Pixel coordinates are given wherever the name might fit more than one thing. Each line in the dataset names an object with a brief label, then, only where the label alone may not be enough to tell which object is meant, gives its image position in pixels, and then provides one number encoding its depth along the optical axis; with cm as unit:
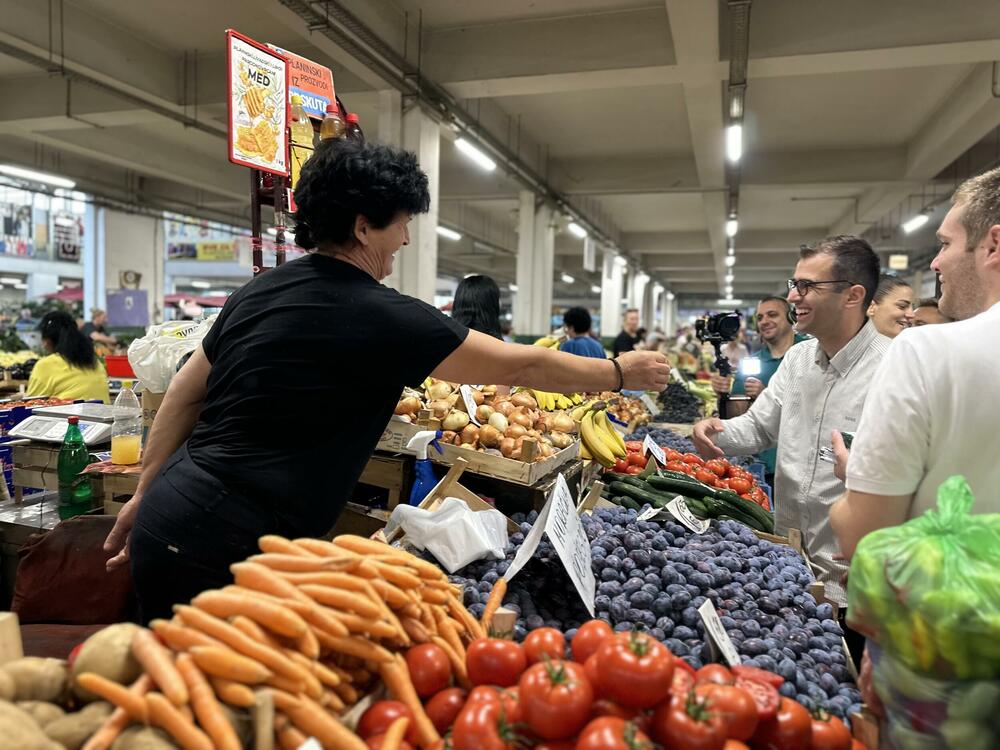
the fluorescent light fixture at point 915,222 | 1405
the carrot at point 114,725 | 105
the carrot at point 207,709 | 106
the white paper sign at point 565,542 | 187
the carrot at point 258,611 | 118
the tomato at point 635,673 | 115
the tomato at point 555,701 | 114
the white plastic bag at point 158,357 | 297
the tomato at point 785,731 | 125
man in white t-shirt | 133
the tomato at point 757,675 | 139
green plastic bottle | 347
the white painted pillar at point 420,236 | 856
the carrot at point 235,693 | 111
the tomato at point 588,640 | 143
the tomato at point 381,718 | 125
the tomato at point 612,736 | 106
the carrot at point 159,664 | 108
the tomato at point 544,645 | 139
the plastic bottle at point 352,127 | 319
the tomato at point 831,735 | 127
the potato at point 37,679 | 115
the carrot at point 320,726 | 114
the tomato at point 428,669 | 136
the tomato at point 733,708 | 117
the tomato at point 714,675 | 132
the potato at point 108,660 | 115
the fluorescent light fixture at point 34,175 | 1158
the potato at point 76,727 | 109
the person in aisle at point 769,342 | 499
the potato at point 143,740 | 104
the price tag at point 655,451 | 373
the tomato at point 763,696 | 126
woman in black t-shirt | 171
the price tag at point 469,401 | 337
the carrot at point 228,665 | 112
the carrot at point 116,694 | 108
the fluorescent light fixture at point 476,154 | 967
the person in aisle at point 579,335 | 658
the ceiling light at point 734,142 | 931
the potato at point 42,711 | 111
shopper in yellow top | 594
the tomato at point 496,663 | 138
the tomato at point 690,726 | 112
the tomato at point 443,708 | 134
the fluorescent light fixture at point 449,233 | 1852
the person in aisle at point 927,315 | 391
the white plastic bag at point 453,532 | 219
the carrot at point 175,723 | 104
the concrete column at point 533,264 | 1377
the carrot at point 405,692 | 127
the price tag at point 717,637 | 161
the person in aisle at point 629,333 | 1057
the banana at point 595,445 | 398
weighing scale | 359
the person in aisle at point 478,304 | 448
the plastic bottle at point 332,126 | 327
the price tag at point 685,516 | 267
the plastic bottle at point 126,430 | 332
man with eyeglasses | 272
